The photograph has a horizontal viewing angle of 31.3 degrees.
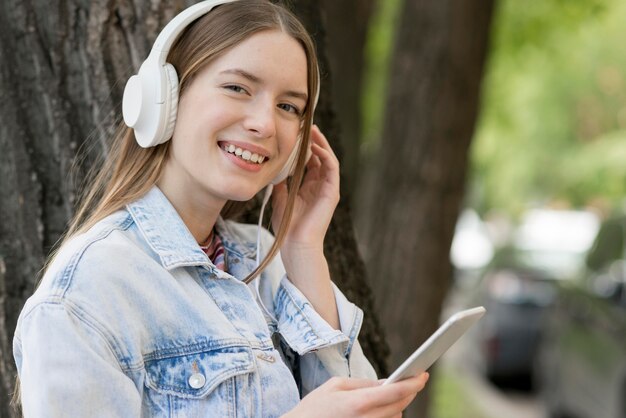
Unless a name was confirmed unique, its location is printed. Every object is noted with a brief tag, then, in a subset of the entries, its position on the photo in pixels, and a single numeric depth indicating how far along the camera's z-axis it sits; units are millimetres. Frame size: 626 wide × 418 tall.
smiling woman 1969
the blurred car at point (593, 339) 6750
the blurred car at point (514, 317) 10617
